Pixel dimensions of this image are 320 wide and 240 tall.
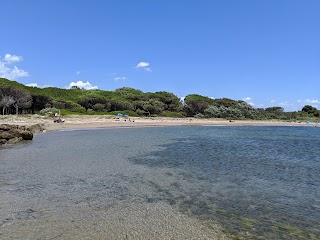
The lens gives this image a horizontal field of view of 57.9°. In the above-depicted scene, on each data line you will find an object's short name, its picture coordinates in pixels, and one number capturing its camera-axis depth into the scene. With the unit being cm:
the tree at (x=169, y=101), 8662
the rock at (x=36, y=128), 3356
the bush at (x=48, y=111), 5872
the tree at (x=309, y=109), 10425
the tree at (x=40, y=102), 6544
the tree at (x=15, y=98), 5558
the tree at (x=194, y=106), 8581
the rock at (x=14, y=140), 2276
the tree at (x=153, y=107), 7888
